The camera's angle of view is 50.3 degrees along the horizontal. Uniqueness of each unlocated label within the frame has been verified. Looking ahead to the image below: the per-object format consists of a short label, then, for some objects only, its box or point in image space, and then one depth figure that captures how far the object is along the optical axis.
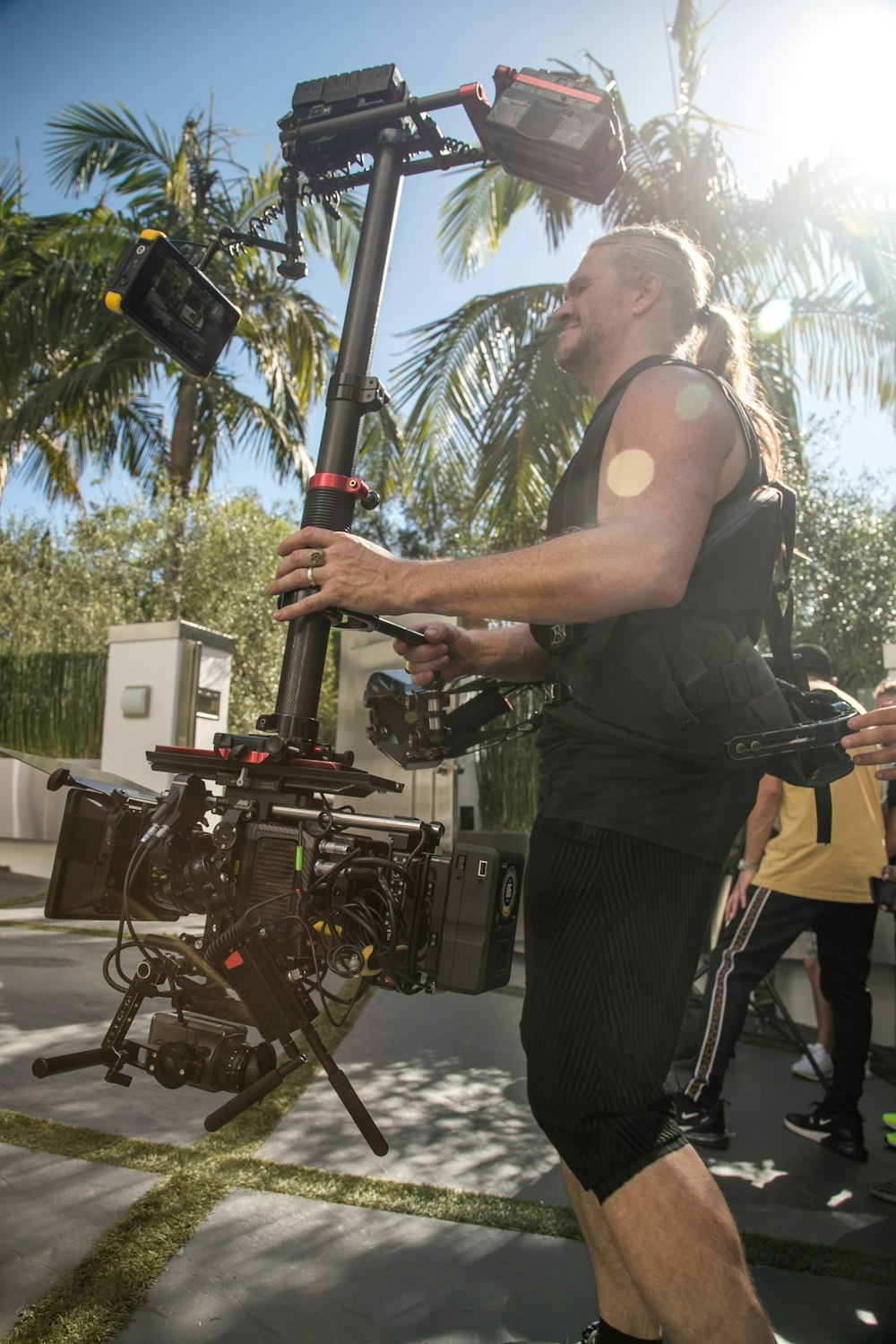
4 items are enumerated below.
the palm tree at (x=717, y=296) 7.91
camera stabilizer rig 1.49
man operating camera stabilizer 1.35
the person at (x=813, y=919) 3.61
